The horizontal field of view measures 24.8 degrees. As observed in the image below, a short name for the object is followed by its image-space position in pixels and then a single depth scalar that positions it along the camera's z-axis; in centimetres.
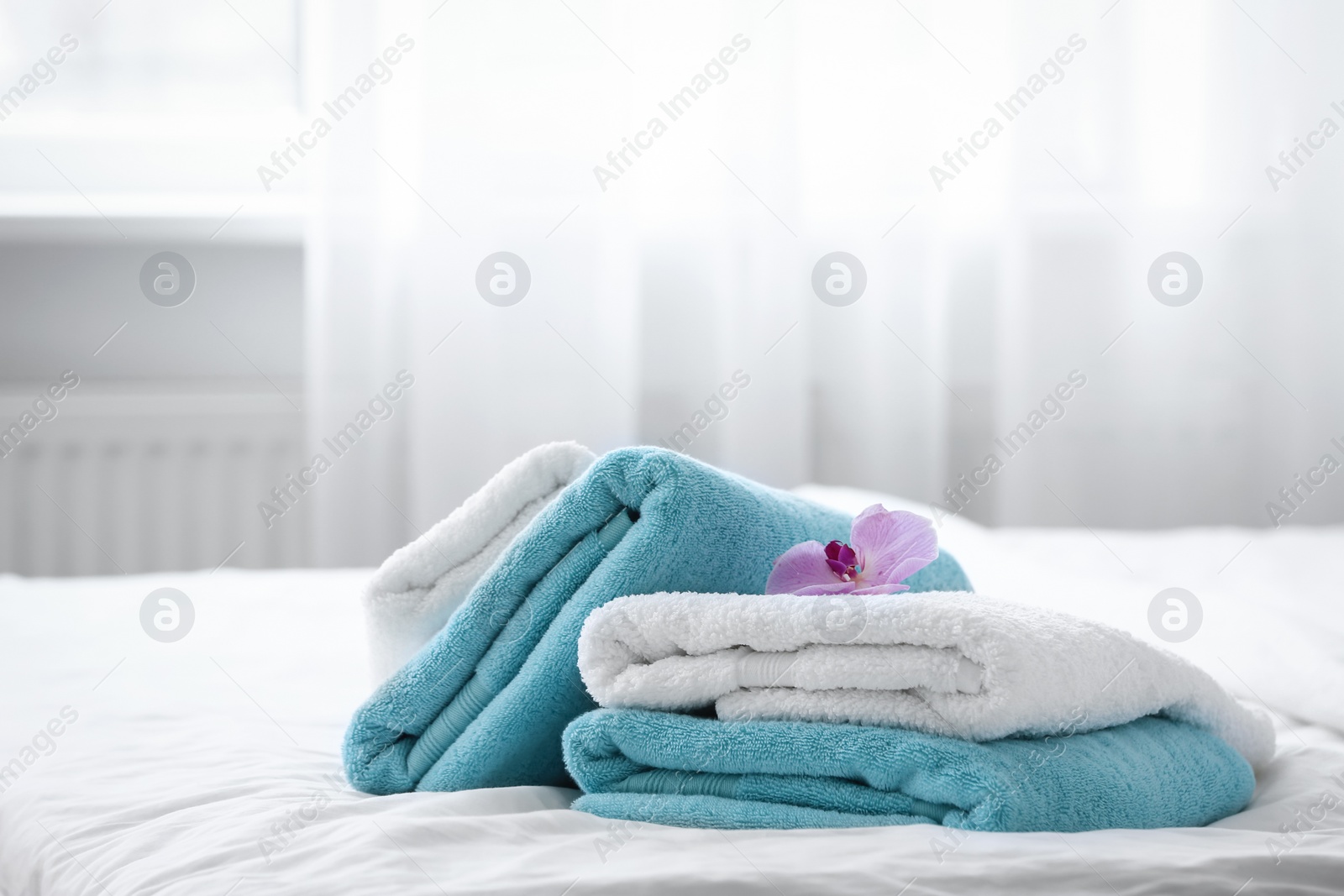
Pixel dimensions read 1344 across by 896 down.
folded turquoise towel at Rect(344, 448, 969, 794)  147
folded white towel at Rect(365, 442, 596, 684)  155
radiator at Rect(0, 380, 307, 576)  337
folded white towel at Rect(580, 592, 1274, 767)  140
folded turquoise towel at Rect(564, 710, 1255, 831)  141
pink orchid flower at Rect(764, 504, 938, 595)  148
